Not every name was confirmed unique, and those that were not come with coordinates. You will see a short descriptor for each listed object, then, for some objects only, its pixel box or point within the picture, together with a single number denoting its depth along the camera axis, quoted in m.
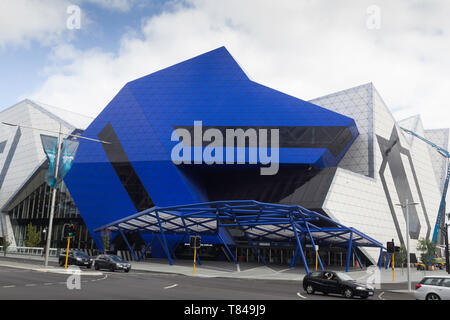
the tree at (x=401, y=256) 50.81
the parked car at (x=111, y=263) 34.66
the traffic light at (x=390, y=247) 31.55
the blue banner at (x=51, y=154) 32.50
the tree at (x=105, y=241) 50.88
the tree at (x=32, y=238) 59.30
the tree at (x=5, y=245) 57.02
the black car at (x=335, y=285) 20.97
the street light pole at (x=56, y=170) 32.87
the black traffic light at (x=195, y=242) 34.78
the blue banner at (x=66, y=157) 32.38
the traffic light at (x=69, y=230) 32.22
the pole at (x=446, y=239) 47.97
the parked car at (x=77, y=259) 39.52
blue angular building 52.50
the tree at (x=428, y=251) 55.56
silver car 19.06
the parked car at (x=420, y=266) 59.34
